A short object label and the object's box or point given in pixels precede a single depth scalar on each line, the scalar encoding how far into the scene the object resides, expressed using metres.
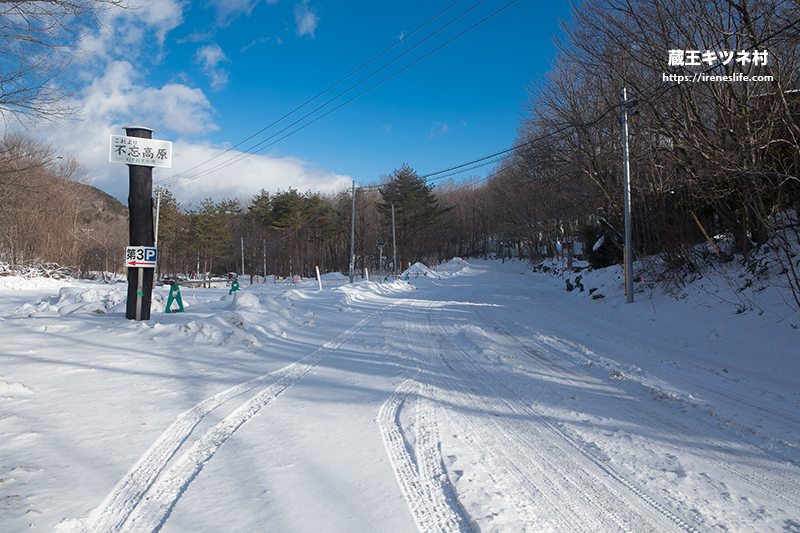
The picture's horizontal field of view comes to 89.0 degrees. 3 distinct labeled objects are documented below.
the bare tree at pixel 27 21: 5.43
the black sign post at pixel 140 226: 8.70
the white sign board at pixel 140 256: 8.70
